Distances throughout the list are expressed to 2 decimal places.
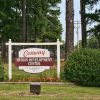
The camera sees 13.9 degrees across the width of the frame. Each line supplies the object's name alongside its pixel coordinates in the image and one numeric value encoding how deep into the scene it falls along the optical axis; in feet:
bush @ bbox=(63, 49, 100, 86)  54.65
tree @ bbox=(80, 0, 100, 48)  122.68
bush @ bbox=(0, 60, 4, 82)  57.08
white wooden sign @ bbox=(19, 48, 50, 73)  59.98
